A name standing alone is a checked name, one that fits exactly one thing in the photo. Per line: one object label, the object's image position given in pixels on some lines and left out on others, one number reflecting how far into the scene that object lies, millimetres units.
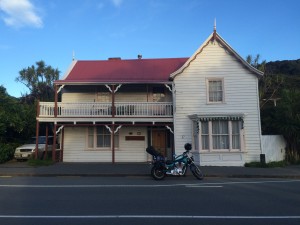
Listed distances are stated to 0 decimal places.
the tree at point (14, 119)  15279
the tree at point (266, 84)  22152
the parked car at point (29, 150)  15114
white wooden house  14358
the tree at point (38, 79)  35274
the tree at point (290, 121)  14994
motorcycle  9855
